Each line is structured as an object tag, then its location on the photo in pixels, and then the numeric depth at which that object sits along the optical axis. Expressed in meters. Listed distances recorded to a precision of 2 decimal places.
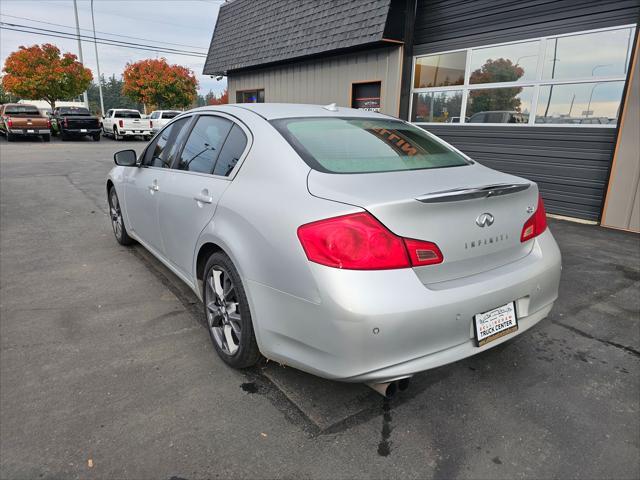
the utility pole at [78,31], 33.19
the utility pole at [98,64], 36.17
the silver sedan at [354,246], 1.95
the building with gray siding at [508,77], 6.68
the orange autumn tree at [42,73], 31.88
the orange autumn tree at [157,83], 40.88
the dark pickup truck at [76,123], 23.30
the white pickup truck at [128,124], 24.38
